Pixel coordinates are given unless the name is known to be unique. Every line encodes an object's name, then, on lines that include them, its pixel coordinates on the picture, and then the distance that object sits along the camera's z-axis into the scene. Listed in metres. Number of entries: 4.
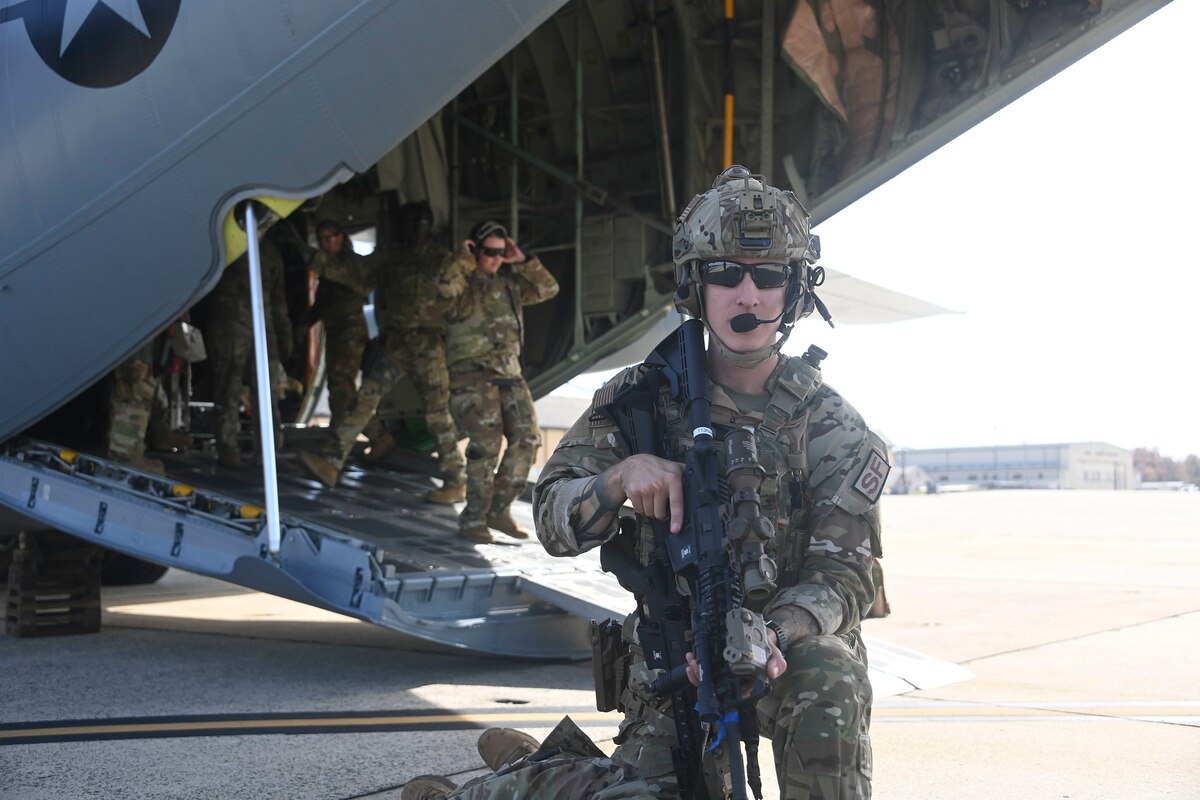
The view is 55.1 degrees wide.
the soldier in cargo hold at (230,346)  7.64
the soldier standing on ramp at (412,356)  7.77
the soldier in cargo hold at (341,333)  8.93
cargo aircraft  4.97
